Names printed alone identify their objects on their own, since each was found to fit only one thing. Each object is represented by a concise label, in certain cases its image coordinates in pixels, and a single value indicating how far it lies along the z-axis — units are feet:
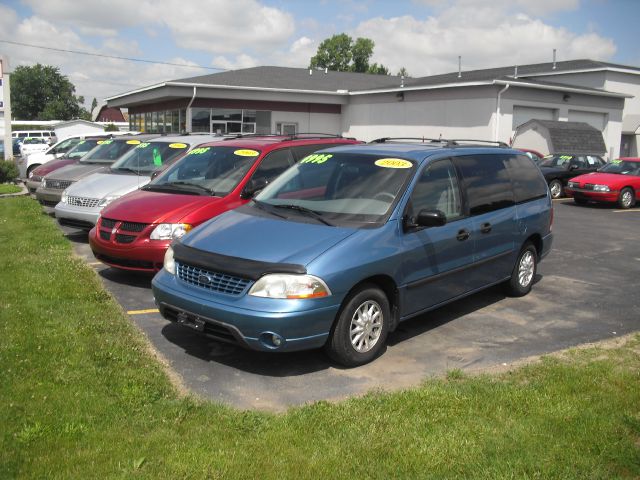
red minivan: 24.12
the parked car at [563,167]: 67.15
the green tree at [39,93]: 388.57
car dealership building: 84.07
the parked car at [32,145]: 99.09
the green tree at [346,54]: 261.03
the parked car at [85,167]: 39.83
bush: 69.51
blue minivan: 15.75
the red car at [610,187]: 59.00
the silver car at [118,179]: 31.73
